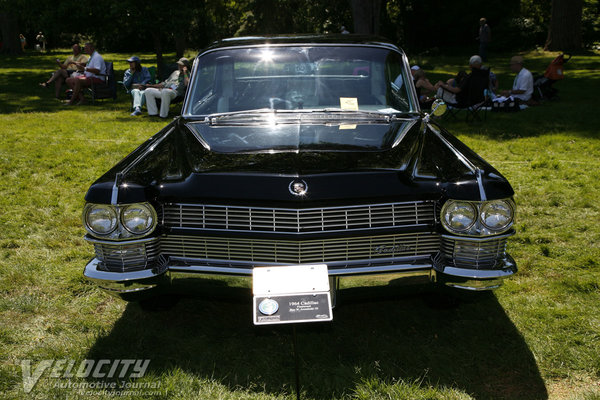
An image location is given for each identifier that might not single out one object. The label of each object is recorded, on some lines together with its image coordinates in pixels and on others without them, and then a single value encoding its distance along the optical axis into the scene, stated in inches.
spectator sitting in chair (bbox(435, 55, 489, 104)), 425.7
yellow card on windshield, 174.4
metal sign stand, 111.3
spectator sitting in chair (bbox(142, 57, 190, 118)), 466.9
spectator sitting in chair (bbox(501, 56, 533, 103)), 475.8
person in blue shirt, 542.0
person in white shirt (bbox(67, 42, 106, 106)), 560.7
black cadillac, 122.3
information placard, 105.7
